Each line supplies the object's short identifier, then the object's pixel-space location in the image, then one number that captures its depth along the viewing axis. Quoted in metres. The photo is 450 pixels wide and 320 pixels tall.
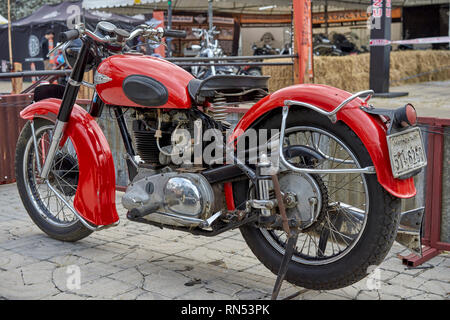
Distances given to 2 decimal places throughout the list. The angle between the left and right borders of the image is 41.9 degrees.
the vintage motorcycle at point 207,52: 12.04
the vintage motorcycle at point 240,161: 2.56
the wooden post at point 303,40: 6.87
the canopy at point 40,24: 18.88
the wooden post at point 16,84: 8.28
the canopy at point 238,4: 15.90
